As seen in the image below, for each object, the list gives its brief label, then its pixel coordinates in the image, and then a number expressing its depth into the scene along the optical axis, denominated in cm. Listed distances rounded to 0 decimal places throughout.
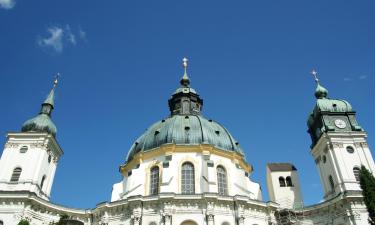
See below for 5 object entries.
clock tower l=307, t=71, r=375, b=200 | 3662
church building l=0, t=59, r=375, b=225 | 3194
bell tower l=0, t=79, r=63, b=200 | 3550
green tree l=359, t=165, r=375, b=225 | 2334
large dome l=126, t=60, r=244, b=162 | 3822
